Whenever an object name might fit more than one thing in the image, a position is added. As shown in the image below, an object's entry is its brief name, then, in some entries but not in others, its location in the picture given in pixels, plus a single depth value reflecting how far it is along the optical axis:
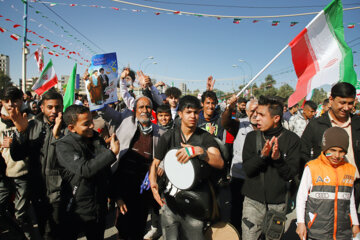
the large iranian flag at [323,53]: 3.46
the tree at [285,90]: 61.87
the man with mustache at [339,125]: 2.67
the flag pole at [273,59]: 3.68
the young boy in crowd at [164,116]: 4.26
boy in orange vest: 2.20
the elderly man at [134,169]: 3.02
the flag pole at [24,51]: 10.06
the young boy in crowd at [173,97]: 5.36
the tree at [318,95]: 81.00
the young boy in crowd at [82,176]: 2.26
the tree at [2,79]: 51.69
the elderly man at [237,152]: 3.19
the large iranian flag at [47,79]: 6.86
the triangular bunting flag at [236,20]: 8.37
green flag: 3.71
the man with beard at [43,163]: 2.70
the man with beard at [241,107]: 7.17
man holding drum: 2.18
